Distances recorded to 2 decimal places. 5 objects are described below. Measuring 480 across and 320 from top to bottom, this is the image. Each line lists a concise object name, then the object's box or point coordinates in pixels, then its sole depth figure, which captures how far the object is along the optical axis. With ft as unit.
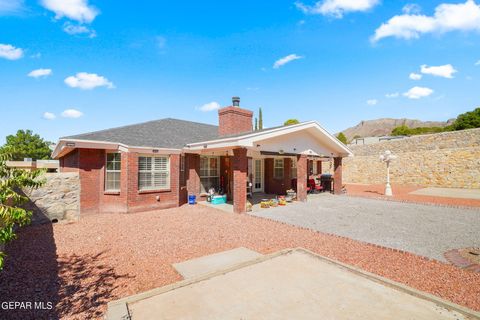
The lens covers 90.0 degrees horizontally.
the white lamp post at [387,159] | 57.20
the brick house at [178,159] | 36.63
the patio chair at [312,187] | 61.21
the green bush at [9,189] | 8.84
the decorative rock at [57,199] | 31.32
